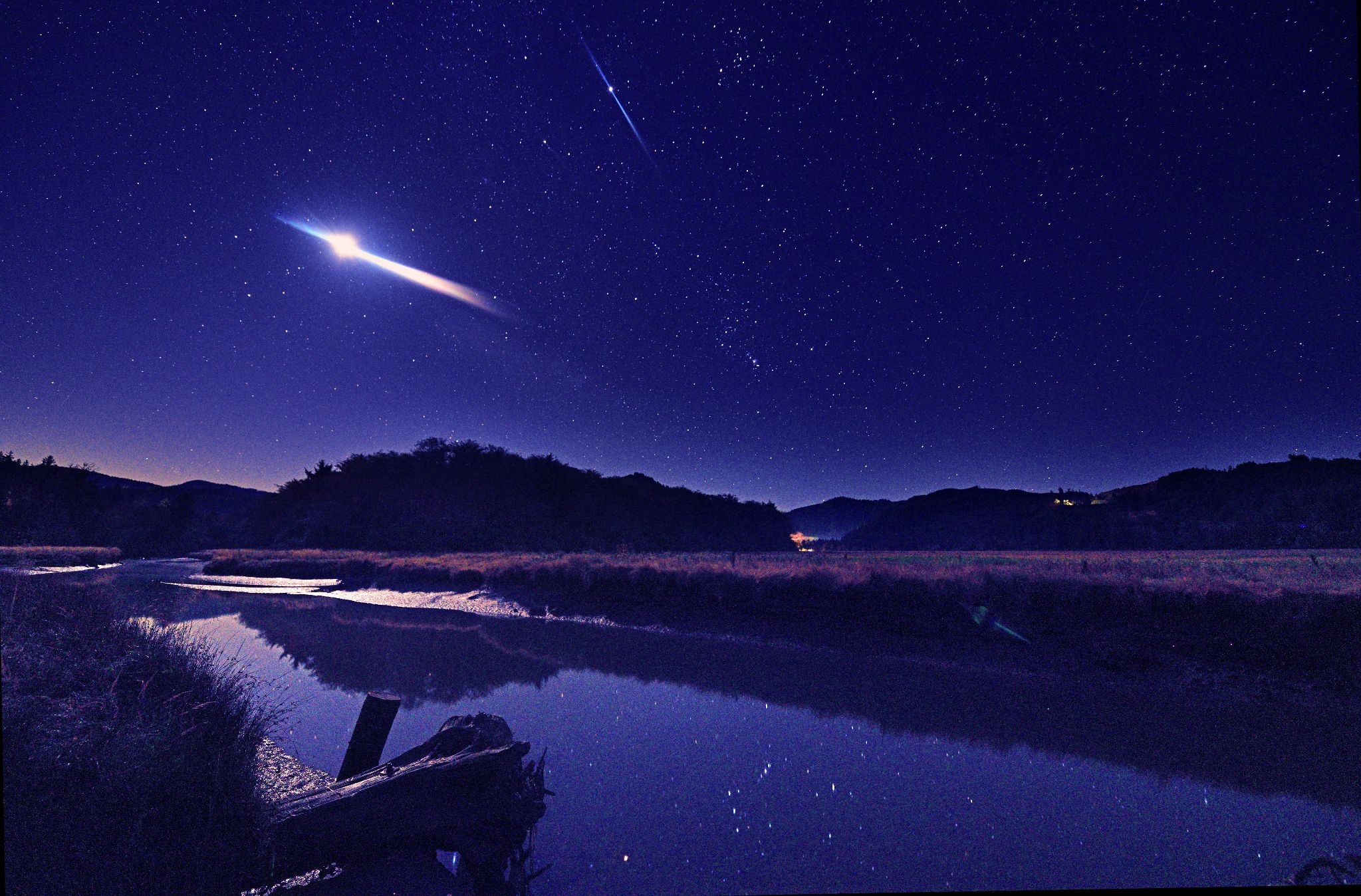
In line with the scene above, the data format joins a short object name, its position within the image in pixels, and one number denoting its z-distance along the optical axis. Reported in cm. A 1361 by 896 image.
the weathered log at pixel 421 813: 444
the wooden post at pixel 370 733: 615
